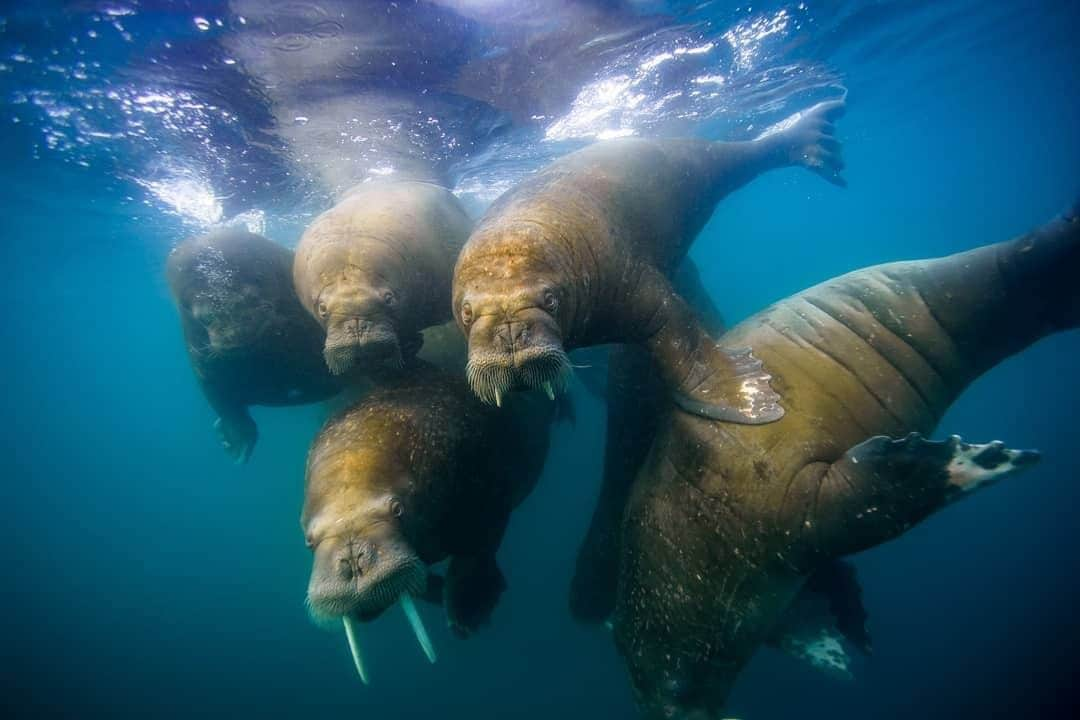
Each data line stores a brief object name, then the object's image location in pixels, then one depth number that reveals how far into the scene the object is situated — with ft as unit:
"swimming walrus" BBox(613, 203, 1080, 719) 10.58
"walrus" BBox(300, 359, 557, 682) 9.38
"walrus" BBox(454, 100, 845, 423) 10.61
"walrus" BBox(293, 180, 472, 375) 13.08
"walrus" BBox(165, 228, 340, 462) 17.71
